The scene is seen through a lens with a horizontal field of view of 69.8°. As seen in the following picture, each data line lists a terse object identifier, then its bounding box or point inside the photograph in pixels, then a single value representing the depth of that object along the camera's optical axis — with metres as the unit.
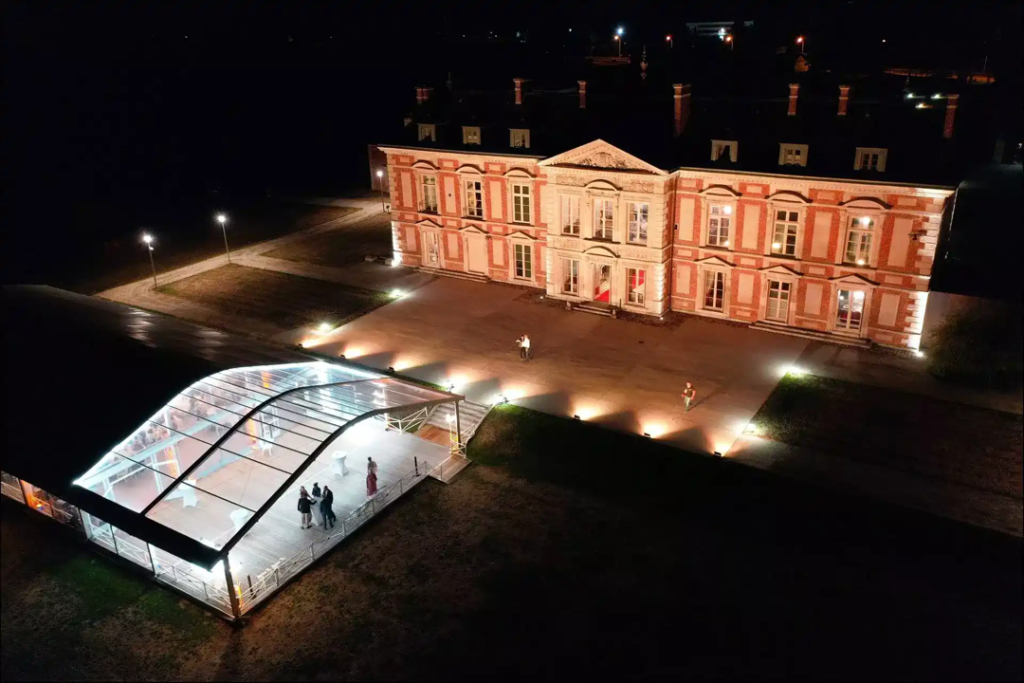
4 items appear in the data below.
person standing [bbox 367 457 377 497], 24.45
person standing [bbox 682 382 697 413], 29.30
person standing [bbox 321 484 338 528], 22.67
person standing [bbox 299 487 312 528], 22.59
